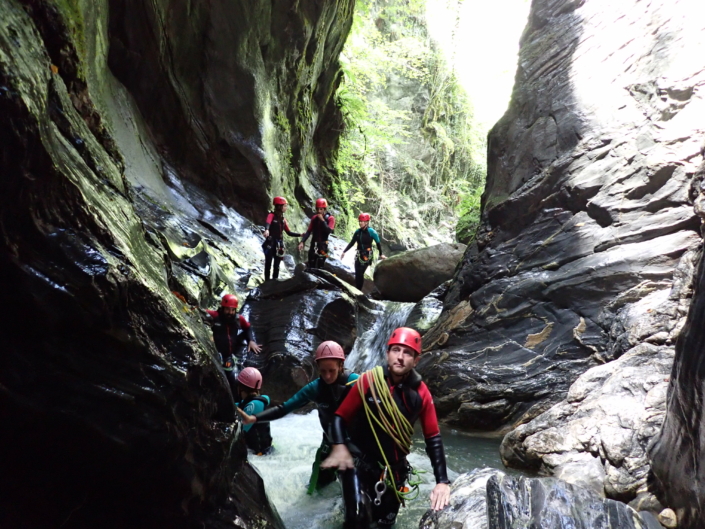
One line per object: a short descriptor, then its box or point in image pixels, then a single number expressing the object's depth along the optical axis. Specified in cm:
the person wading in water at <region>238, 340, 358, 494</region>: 452
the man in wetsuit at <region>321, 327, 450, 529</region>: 354
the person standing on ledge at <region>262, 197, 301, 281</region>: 1079
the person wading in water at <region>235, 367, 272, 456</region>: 532
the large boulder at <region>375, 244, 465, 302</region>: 1400
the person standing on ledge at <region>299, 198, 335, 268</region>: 1119
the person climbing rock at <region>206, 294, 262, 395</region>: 689
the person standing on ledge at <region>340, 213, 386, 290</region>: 1167
